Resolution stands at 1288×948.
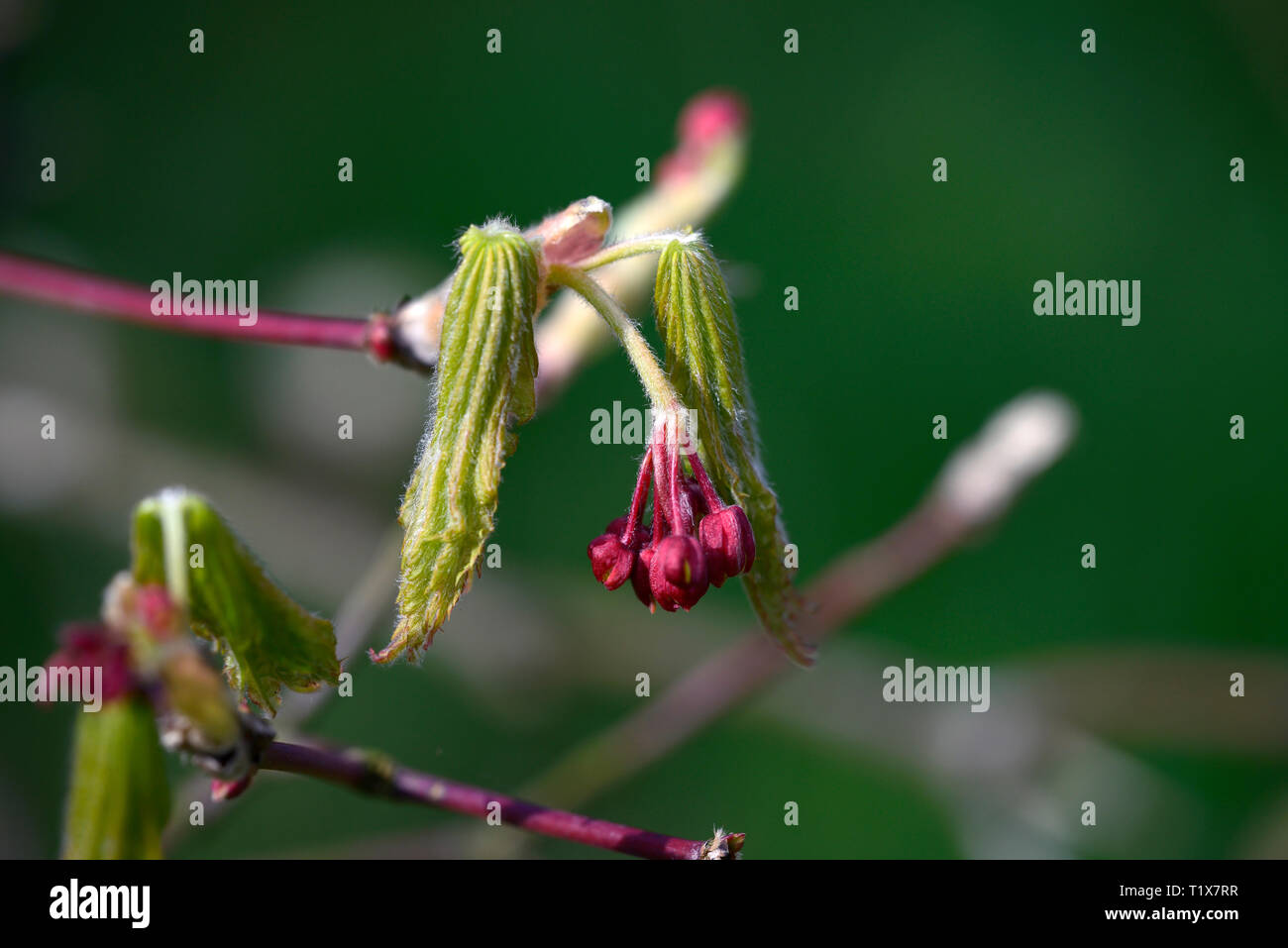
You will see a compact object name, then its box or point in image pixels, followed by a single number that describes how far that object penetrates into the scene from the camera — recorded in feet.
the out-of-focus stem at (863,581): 0.94
